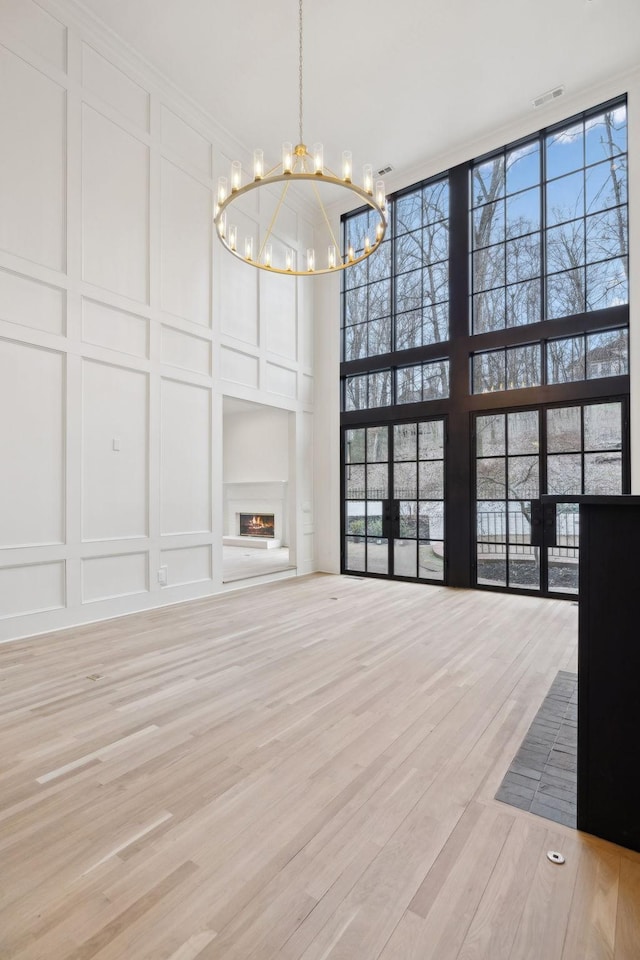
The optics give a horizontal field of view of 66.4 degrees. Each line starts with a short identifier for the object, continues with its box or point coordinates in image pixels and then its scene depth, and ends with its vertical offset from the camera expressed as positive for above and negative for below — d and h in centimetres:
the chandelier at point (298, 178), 352 +230
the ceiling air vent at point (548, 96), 571 +464
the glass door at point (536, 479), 550 +11
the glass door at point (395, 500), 667 -19
